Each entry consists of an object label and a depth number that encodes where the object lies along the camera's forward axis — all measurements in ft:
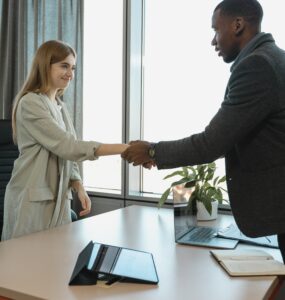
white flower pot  6.74
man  3.98
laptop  5.21
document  5.22
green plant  6.67
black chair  8.09
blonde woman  6.00
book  4.02
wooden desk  3.57
